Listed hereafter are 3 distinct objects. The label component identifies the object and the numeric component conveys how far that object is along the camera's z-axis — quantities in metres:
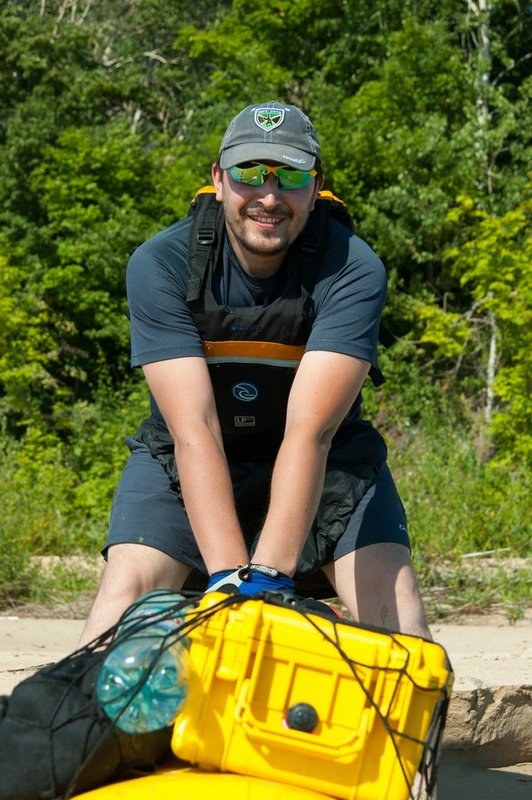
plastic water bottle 4.61
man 6.38
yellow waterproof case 4.64
